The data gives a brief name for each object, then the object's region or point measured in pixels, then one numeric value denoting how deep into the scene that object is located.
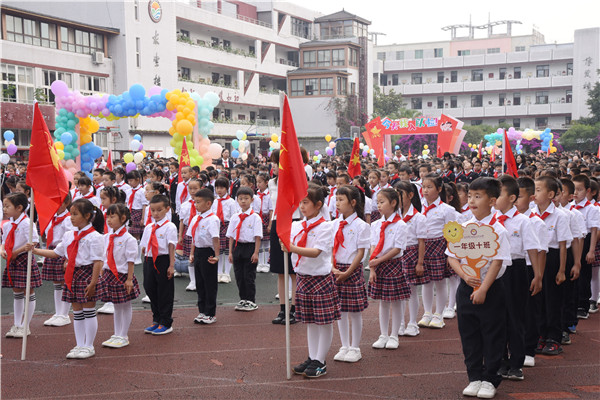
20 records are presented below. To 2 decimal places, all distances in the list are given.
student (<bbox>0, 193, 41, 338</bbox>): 6.71
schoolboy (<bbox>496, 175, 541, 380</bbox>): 5.09
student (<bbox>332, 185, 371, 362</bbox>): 5.71
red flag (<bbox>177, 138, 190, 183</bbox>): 14.02
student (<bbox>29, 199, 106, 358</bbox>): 6.01
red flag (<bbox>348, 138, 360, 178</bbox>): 11.92
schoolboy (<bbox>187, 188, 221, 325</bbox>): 7.39
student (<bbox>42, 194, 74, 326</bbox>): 7.13
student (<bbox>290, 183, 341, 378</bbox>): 5.34
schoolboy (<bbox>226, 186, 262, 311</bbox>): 8.04
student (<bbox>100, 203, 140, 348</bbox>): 6.24
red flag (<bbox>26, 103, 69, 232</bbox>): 6.20
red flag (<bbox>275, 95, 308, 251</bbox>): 5.33
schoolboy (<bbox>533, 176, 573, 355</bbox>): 5.91
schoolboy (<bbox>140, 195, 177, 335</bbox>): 6.81
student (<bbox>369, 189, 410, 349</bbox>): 6.10
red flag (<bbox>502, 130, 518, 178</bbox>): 10.09
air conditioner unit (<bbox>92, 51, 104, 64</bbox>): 33.19
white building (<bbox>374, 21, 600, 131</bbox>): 57.94
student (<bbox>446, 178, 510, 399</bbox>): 4.70
